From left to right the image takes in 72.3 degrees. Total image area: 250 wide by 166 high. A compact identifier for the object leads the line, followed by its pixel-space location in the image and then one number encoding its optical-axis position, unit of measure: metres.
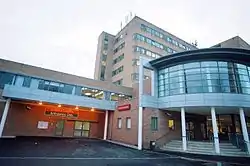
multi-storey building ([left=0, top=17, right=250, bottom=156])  16.08
